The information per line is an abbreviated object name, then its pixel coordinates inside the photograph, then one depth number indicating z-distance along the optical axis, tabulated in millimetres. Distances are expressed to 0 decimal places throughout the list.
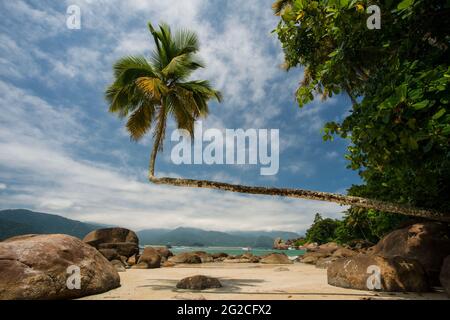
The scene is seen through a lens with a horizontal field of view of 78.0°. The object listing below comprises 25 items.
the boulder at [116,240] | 17578
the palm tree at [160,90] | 10703
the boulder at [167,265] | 15833
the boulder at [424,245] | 7321
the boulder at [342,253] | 17031
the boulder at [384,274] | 6180
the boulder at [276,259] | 18703
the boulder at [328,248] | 25462
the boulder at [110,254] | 15039
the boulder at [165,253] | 22023
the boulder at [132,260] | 15970
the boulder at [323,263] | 13981
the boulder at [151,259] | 14648
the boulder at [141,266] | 14420
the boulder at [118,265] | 12280
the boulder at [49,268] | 5008
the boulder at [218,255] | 24778
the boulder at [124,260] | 15523
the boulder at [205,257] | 22289
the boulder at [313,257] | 19225
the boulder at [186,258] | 19016
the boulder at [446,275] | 5776
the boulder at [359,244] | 24719
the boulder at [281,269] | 12538
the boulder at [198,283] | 6727
